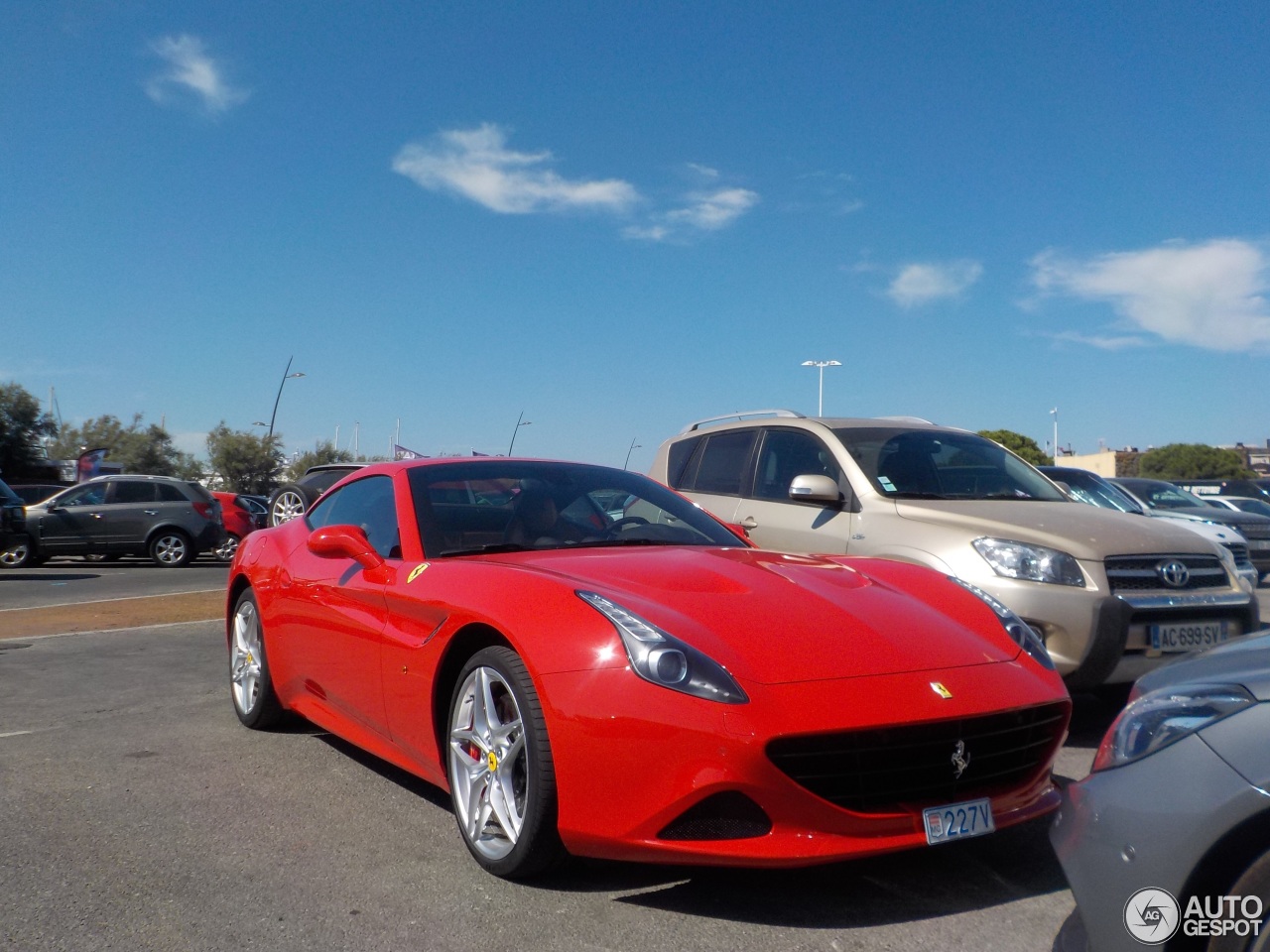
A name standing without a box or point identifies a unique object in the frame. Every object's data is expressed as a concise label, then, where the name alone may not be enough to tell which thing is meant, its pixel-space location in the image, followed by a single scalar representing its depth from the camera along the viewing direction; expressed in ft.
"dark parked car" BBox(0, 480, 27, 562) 55.36
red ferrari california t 9.53
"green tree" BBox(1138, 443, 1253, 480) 226.58
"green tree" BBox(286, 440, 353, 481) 220.84
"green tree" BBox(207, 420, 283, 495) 200.75
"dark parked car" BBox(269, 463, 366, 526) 48.21
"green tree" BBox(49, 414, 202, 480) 214.28
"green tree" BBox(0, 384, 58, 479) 151.53
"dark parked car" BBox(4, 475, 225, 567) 62.64
